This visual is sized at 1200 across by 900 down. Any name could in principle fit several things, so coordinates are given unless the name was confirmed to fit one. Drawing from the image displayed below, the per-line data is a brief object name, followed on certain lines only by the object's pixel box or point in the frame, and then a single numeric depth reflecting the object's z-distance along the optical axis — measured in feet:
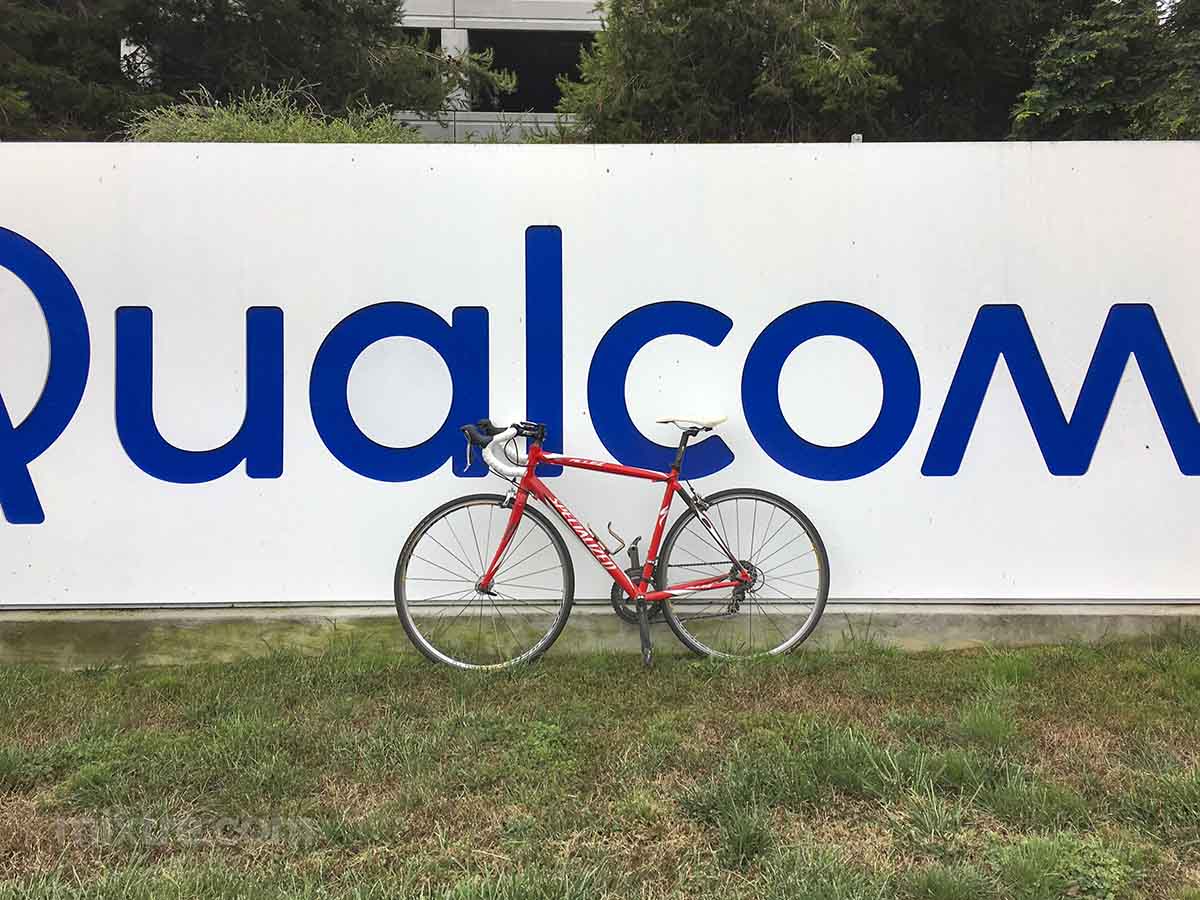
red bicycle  12.16
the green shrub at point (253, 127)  19.22
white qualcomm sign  12.60
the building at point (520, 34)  75.92
